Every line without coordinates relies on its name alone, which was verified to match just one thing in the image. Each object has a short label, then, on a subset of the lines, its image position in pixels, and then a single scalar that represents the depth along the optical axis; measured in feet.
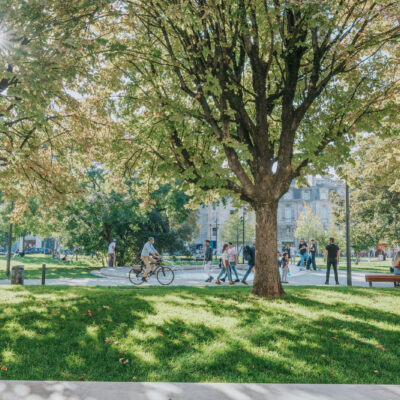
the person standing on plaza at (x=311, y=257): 83.15
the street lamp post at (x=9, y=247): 65.36
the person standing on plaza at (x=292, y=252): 107.86
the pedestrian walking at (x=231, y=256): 53.78
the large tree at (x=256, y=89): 28.55
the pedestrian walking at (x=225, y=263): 53.15
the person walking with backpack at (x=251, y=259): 52.54
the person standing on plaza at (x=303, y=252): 87.50
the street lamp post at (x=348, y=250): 51.24
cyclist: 48.21
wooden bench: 42.46
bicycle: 50.52
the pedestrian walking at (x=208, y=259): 57.41
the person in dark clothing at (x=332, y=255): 50.90
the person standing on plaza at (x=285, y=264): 61.87
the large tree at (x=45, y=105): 23.45
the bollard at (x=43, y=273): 48.37
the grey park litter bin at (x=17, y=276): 45.78
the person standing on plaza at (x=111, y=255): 76.64
